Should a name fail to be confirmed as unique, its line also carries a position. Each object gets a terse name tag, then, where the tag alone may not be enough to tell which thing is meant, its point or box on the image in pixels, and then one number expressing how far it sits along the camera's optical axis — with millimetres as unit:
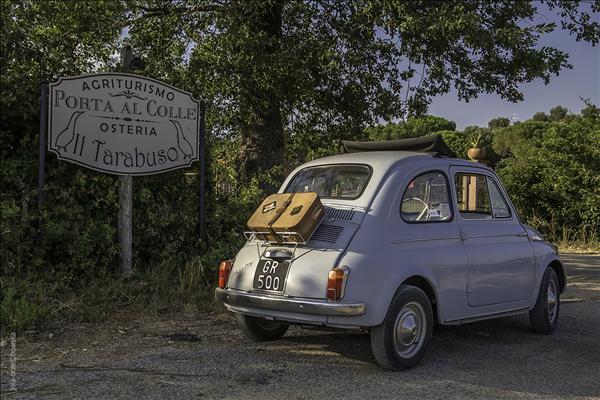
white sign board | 7156
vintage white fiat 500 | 4832
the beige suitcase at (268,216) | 5270
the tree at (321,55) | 9711
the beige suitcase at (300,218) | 5027
